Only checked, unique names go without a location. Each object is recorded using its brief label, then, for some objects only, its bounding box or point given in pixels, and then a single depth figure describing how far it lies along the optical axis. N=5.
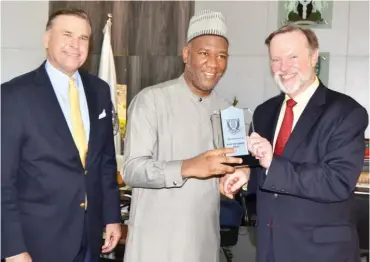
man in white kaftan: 1.79
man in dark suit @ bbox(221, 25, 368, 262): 1.59
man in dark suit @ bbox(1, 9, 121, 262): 1.66
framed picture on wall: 3.54
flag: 3.72
